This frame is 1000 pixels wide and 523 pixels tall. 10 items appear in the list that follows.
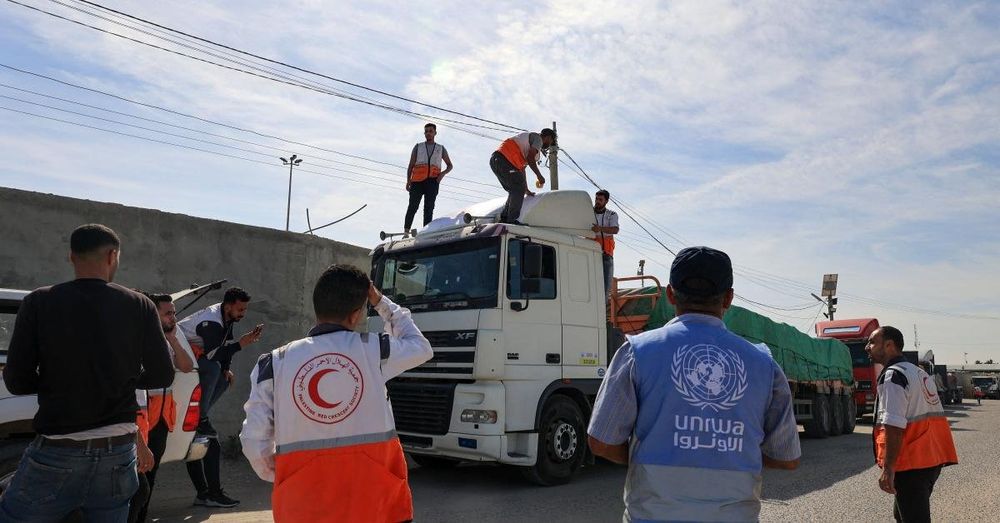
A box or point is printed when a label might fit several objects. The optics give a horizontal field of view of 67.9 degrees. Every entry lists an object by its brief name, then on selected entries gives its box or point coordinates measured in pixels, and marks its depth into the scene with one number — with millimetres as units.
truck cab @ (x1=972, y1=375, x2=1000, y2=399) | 53844
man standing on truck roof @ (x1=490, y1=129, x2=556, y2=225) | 8688
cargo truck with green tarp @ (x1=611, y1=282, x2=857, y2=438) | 9773
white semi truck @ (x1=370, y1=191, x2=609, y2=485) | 7320
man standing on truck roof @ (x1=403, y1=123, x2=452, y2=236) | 10133
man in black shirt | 2750
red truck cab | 20734
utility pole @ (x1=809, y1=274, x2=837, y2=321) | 40094
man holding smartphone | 6254
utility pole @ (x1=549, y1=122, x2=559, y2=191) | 17344
